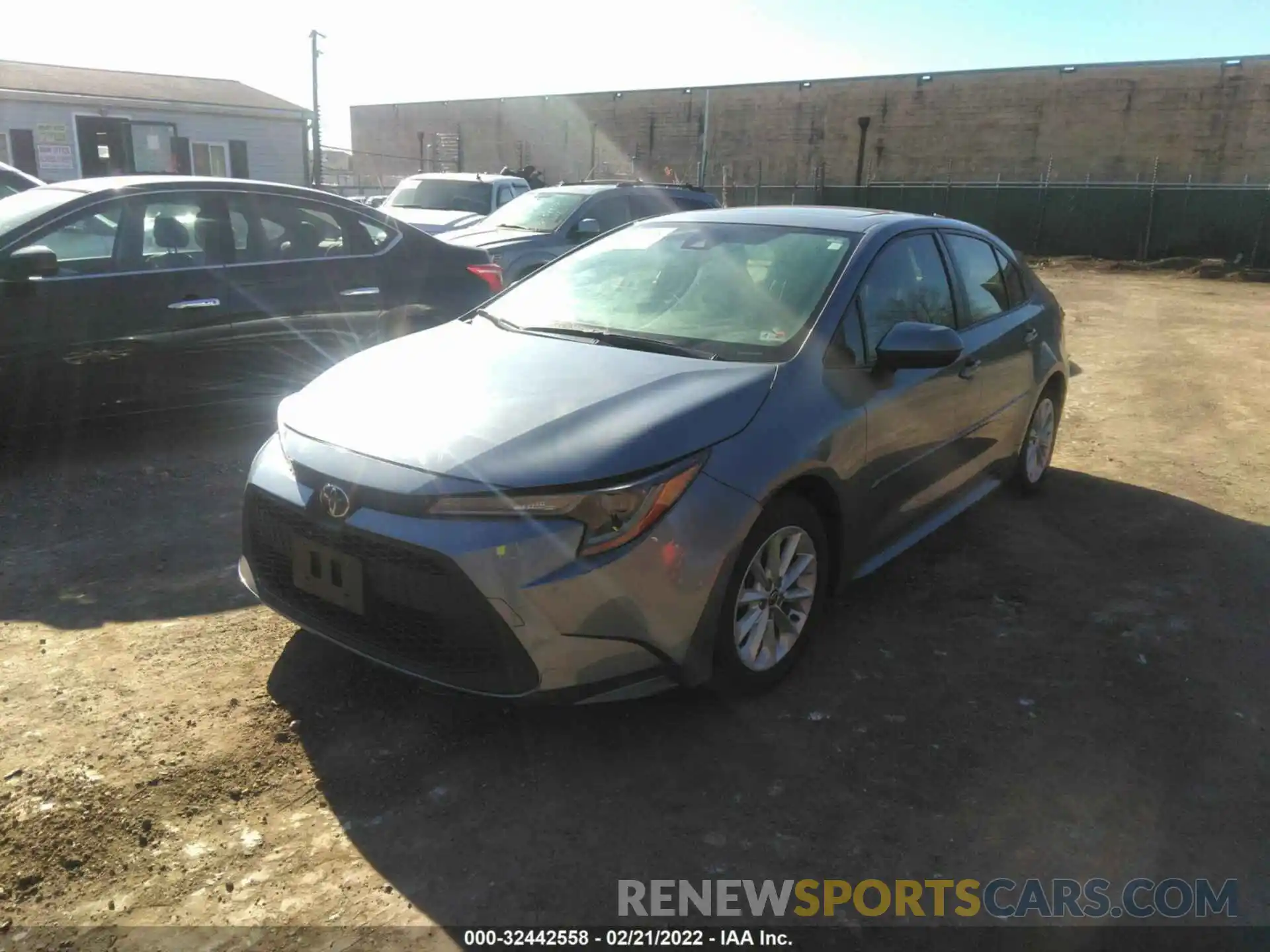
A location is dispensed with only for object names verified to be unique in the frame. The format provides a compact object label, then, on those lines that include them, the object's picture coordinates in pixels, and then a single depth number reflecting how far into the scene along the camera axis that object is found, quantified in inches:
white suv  553.9
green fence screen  1013.2
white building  909.2
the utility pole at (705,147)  1705.2
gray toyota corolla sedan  103.2
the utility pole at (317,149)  1123.1
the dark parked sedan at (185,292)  200.2
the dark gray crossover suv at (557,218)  406.0
